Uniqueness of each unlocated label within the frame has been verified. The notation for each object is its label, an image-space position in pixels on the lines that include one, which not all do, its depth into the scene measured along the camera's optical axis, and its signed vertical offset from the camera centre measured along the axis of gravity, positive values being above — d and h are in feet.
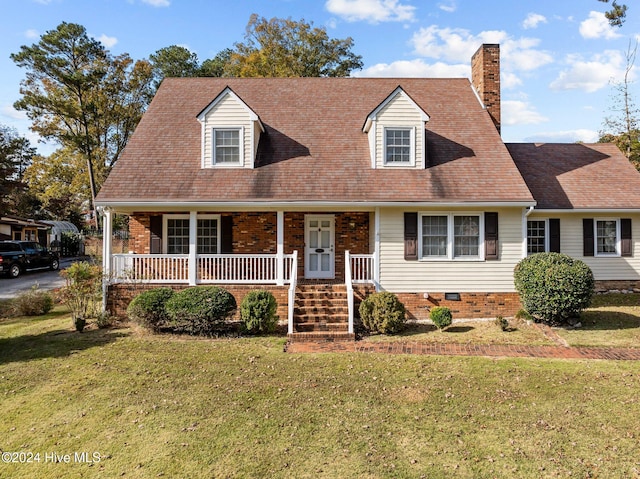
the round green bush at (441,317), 35.53 -6.44
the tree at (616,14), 47.96 +27.54
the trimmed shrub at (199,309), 33.68 -5.35
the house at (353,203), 39.47 +4.09
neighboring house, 101.81 +4.35
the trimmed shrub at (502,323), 35.06 -6.89
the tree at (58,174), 120.16 +21.21
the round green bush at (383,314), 34.50 -5.95
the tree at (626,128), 86.10 +25.31
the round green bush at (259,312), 34.12 -5.70
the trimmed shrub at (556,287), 33.06 -3.60
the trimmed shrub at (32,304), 44.60 -6.47
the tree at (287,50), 104.42 +51.33
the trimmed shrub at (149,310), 34.17 -5.47
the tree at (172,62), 126.72 +57.37
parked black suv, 73.46 -2.33
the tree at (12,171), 131.15 +25.34
